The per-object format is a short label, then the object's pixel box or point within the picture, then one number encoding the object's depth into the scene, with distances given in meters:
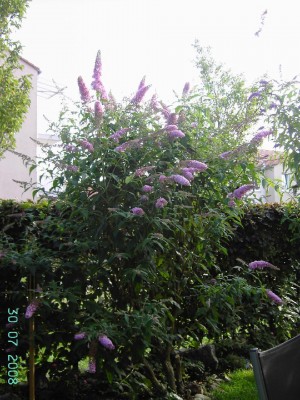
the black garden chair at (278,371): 1.58
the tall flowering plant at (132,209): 3.03
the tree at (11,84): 9.34
